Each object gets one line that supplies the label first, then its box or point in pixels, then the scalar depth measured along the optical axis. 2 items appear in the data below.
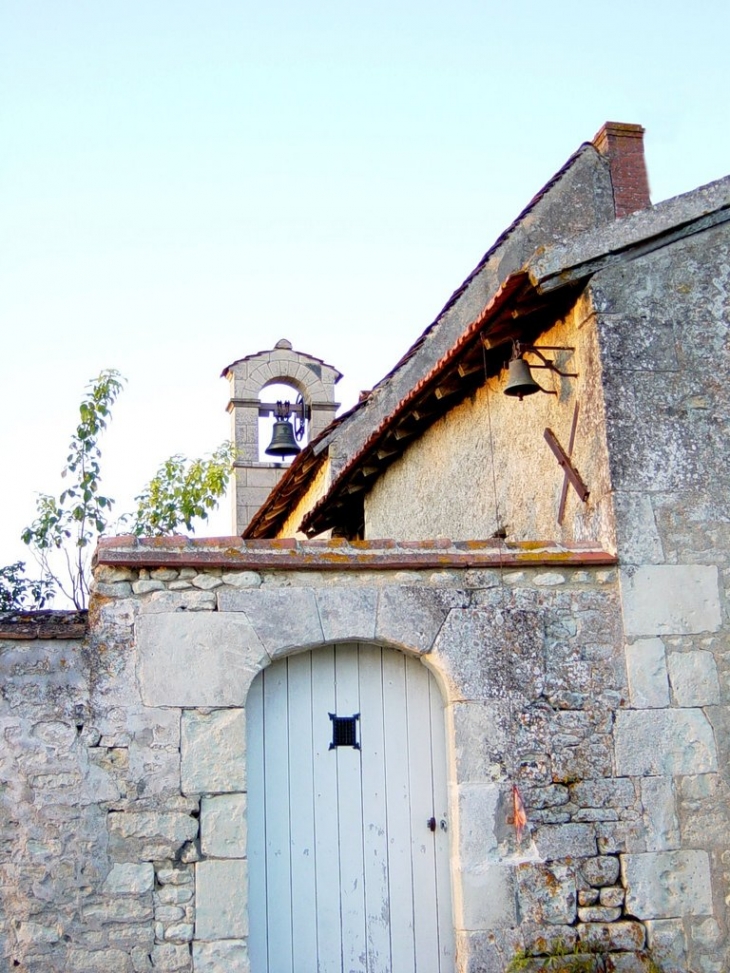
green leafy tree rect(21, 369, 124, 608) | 9.37
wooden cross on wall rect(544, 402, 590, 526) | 6.68
